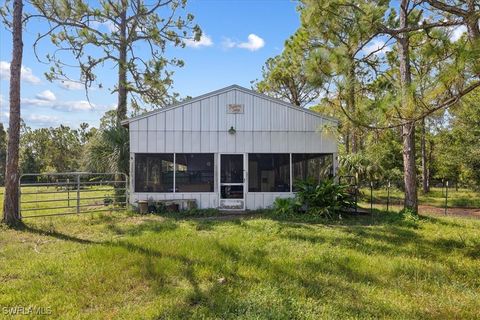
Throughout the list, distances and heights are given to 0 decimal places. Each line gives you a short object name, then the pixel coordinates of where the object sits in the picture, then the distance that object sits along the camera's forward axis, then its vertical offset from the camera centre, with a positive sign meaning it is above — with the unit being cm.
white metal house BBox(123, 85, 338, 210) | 1057 +70
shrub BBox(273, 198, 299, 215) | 983 -100
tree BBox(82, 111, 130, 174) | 1158 +76
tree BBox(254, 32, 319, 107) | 1879 +550
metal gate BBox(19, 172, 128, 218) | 1005 -113
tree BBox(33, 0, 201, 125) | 1430 +597
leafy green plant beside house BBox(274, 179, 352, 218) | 970 -84
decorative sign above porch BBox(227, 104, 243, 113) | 1077 +204
